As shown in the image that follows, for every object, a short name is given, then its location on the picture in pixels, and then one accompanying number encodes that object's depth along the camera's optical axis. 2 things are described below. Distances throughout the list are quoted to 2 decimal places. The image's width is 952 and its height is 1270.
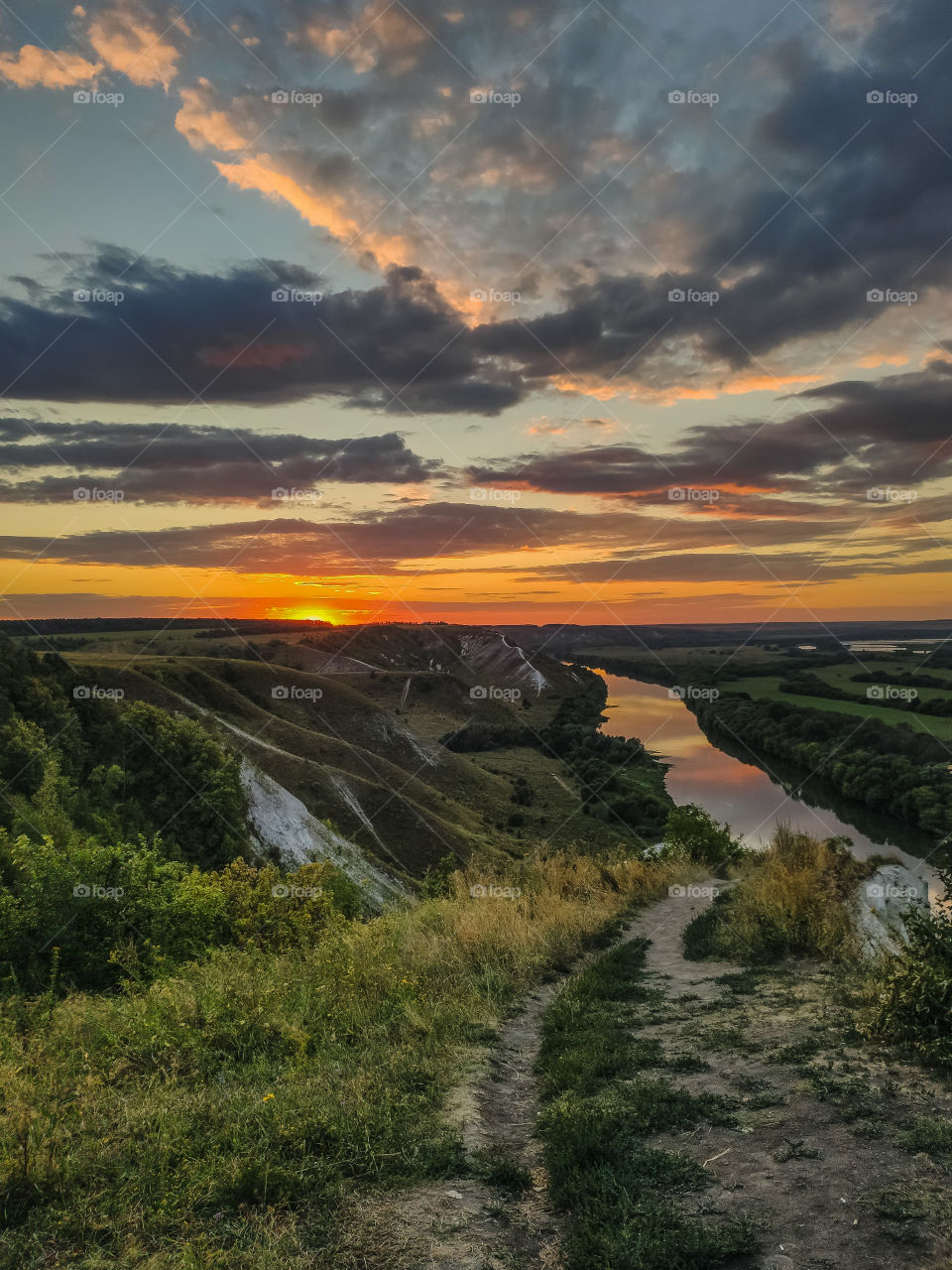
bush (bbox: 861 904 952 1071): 5.00
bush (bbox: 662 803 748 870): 23.52
